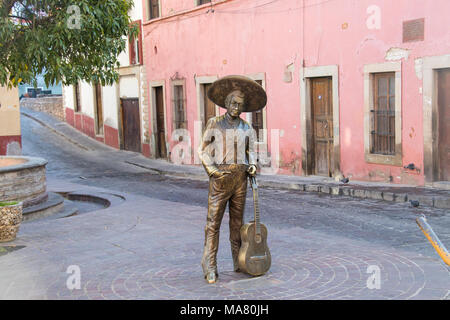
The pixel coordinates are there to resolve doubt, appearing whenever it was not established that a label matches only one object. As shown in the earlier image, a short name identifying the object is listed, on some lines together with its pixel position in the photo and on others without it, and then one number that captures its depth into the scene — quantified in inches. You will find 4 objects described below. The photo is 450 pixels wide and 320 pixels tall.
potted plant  320.8
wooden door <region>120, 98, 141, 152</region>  928.9
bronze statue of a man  240.7
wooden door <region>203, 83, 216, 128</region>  743.7
